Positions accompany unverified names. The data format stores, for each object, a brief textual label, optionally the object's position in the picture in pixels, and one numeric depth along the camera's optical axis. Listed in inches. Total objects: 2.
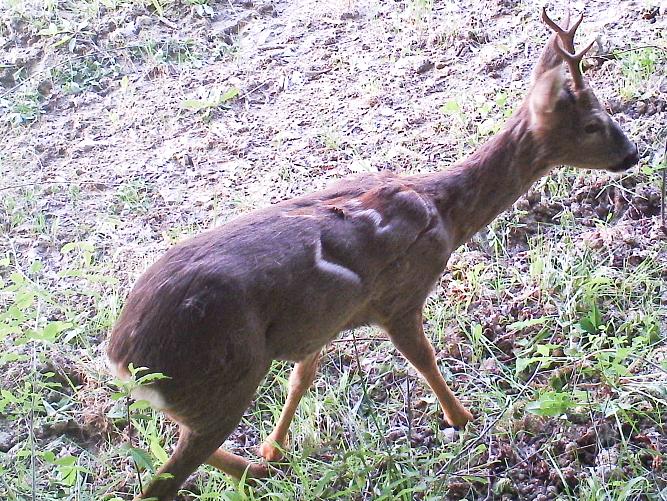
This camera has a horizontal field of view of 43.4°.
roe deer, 114.5
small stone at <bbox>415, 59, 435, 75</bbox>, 234.8
